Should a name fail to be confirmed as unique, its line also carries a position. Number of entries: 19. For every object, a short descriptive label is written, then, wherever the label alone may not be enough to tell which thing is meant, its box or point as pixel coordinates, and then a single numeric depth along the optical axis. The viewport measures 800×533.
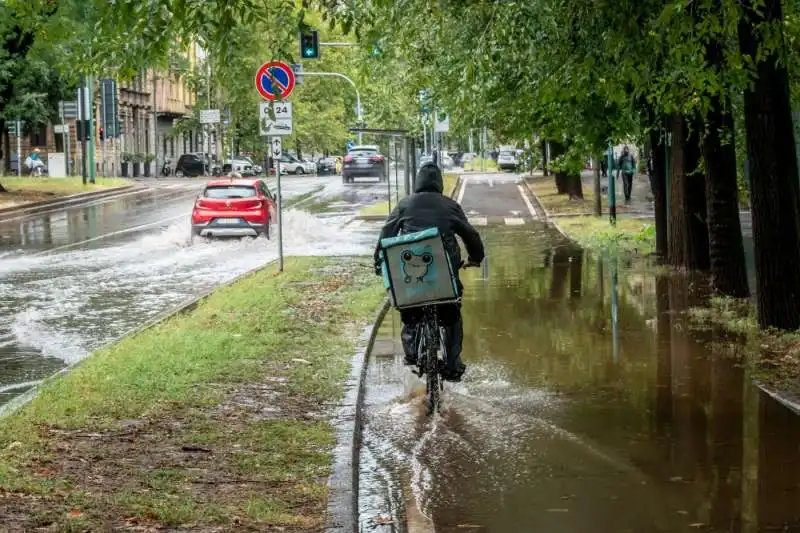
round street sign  17.80
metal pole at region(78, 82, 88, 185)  55.28
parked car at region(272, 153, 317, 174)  90.64
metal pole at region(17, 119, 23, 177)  66.57
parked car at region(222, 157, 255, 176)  80.38
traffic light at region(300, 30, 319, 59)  29.73
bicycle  9.80
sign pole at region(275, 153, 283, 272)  19.77
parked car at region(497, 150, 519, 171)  81.44
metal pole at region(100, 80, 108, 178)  62.11
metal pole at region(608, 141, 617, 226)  32.16
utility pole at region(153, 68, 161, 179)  85.00
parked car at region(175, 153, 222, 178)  80.75
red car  29.98
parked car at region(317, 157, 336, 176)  91.19
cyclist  9.99
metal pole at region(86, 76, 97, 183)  57.02
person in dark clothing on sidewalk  43.36
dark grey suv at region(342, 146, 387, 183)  62.50
